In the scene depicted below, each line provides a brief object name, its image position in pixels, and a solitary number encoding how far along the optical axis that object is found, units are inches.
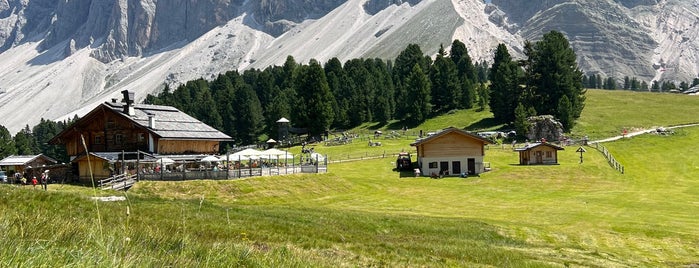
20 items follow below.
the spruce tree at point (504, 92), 4128.9
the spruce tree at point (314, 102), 4365.2
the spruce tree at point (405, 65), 5118.1
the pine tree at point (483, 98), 4790.8
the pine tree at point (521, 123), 3567.9
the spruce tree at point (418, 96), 4586.6
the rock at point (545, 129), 3535.9
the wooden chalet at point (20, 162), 2859.3
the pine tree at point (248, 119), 4940.9
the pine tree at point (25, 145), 5196.9
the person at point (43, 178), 1696.6
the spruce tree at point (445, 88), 4832.9
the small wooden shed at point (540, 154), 2856.8
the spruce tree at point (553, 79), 4089.6
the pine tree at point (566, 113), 3816.4
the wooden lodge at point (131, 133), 2255.2
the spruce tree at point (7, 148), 4756.4
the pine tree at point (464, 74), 4842.5
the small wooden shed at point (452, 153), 2701.8
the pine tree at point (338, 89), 4781.0
